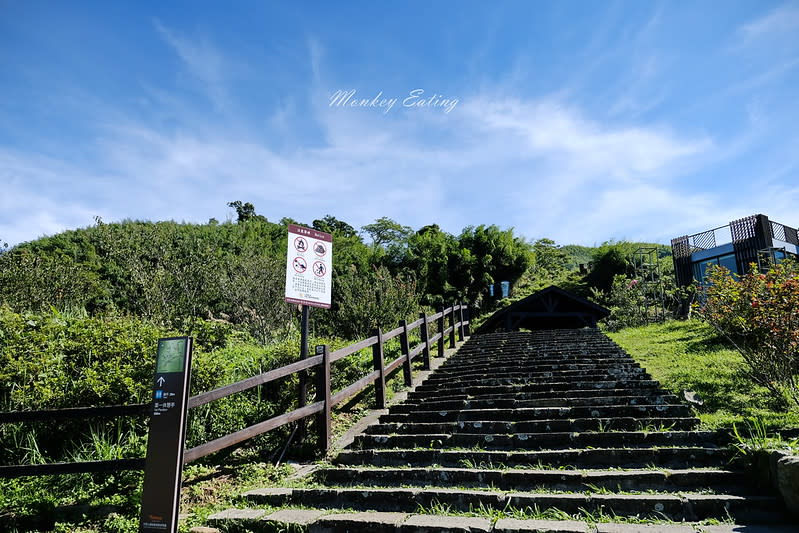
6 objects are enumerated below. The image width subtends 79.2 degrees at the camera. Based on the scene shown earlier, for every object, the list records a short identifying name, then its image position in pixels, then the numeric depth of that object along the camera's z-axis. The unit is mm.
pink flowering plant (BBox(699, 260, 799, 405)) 6641
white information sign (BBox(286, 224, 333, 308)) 5703
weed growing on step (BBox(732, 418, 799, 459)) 3777
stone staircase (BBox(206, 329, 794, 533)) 3557
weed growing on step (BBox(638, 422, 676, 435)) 5078
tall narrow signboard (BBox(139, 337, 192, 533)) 3486
